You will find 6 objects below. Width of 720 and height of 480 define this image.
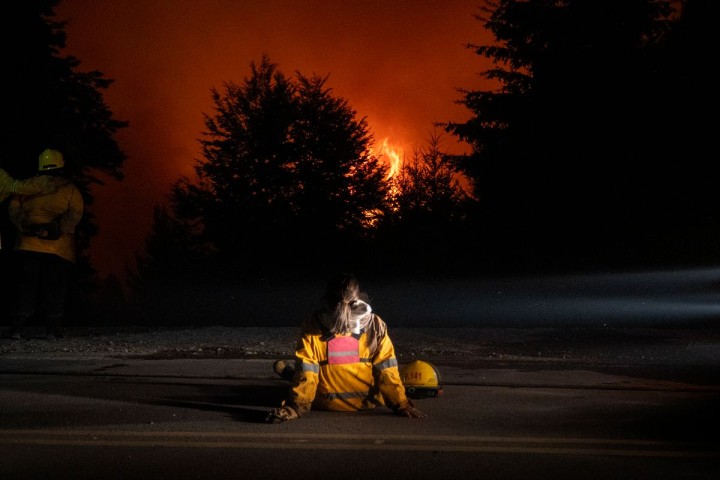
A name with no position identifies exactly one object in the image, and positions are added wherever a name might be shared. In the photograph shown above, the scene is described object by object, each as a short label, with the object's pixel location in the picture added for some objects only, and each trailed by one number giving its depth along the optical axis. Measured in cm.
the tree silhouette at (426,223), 3372
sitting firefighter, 669
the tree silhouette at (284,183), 4309
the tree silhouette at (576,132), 2886
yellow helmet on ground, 760
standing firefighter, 1242
